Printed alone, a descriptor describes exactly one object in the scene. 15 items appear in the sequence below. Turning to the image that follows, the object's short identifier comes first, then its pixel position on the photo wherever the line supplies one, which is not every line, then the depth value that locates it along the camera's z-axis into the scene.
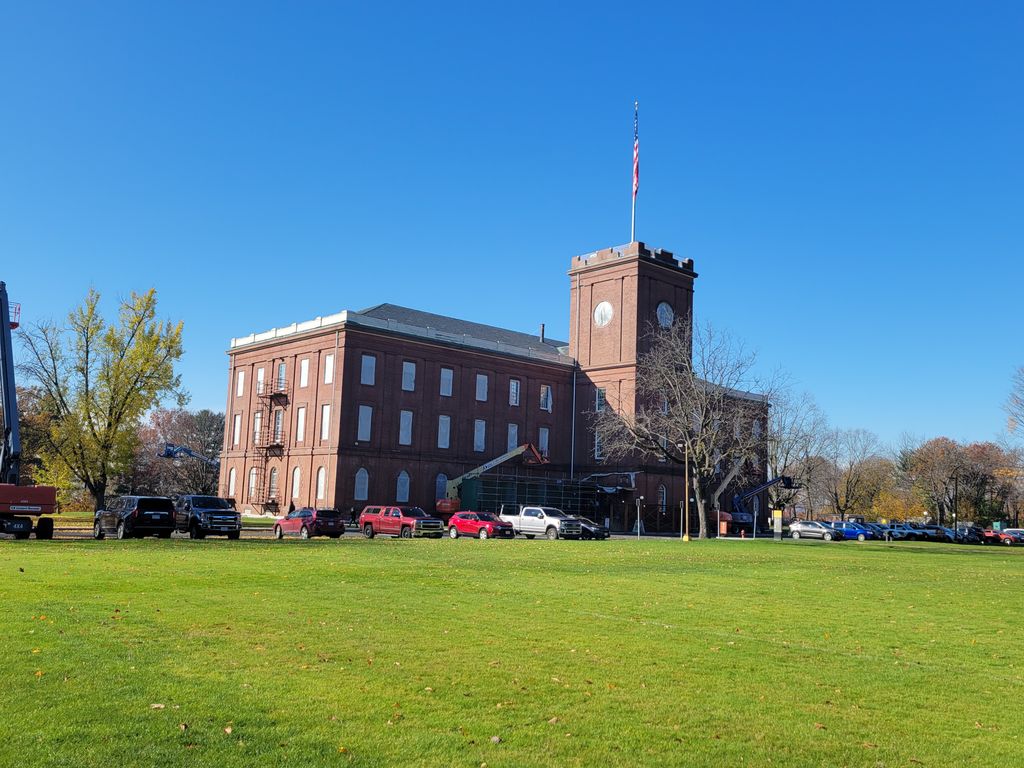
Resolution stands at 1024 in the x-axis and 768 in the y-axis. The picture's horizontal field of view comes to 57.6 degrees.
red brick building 64.25
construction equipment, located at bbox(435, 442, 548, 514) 62.41
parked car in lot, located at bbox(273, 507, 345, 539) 42.19
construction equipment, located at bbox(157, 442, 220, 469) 73.31
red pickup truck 44.53
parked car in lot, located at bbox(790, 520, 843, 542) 62.02
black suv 34.72
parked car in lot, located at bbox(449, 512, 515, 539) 46.38
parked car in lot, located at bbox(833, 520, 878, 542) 62.84
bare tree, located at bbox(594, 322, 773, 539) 52.84
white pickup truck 47.78
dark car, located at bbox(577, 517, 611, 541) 48.81
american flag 64.38
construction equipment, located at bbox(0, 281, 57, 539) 31.84
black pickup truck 37.06
